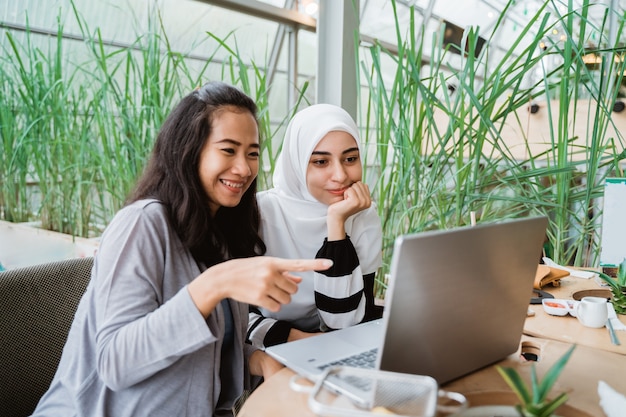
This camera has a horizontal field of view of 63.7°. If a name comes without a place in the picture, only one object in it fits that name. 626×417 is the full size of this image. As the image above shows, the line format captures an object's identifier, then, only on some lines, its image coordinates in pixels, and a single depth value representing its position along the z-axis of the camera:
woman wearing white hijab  1.41
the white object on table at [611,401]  0.73
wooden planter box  1.98
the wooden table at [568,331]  1.10
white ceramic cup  1.20
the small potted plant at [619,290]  1.33
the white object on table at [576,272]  1.69
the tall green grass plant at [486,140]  1.82
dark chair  1.12
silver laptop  0.68
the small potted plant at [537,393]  0.62
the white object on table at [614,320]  1.20
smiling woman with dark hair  0.86
